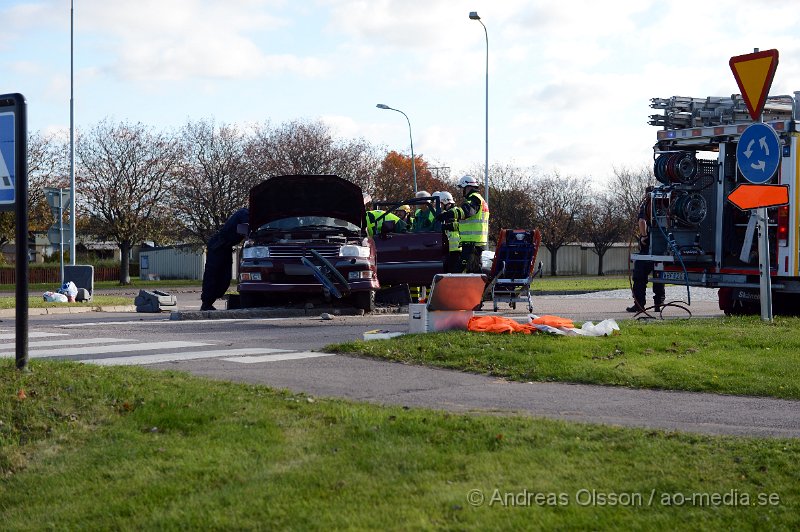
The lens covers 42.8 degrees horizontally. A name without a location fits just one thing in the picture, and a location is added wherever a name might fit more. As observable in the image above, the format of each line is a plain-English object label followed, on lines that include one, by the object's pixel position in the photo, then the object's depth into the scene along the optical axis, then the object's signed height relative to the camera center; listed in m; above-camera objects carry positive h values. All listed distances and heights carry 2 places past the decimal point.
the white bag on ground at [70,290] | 24.90 -0.91
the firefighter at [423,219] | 19.14 +0.64
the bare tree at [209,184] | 51.84 +3.56
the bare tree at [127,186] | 51.72 +3.40
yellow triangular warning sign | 11.55 +2.05
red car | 17.05 +0.13
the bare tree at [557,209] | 71.75 +3.19
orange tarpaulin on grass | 11.30 -0.81
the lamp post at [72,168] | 28.33 +2.73
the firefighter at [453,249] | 18.64 +0.07
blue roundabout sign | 11.89 +1.19
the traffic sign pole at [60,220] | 25.66 +0.84
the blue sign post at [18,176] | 7.30 +0.56
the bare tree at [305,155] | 54.09 +5.29
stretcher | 18.33 -0.22
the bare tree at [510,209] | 69.06 +3.01
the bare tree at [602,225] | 73.75 +2.07
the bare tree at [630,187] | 77.00 +5.17
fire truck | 14.58 +0.66
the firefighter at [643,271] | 16.45 -0.30
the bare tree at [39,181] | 50.09 +3.63
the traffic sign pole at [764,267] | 12.48 -0.17
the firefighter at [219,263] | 18.88 -0.19
